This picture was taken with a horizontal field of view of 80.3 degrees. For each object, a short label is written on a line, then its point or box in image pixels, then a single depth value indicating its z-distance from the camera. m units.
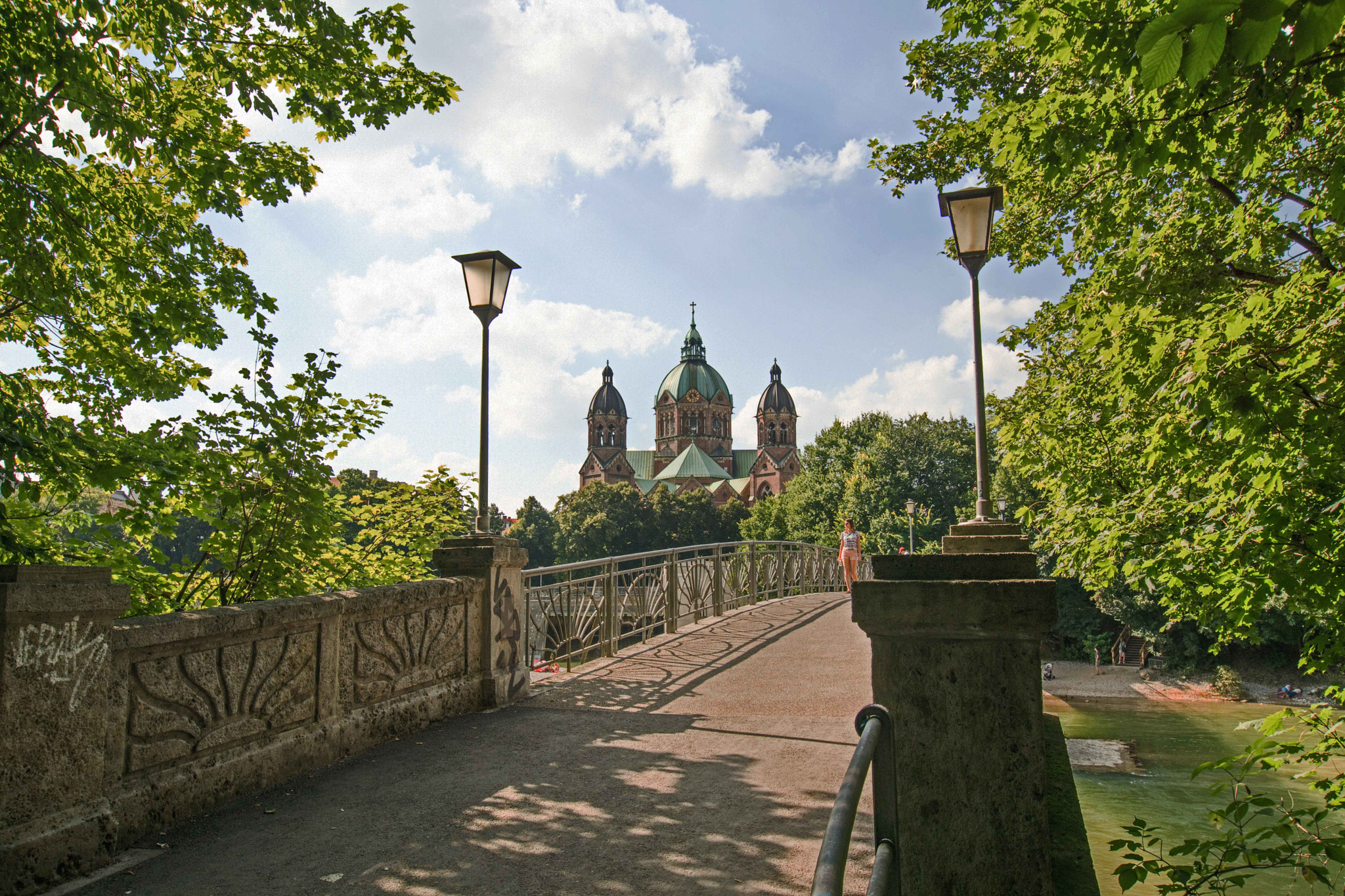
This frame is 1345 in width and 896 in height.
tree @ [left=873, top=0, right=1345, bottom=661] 4.14
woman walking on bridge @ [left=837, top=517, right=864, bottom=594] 15.79
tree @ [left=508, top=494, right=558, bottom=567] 83.25
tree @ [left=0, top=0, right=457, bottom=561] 5.20
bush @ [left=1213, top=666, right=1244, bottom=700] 31.33
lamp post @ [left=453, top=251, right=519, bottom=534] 6.97
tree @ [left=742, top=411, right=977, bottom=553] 46.19
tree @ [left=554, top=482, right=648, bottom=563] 76.00
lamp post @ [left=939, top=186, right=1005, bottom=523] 6.73
